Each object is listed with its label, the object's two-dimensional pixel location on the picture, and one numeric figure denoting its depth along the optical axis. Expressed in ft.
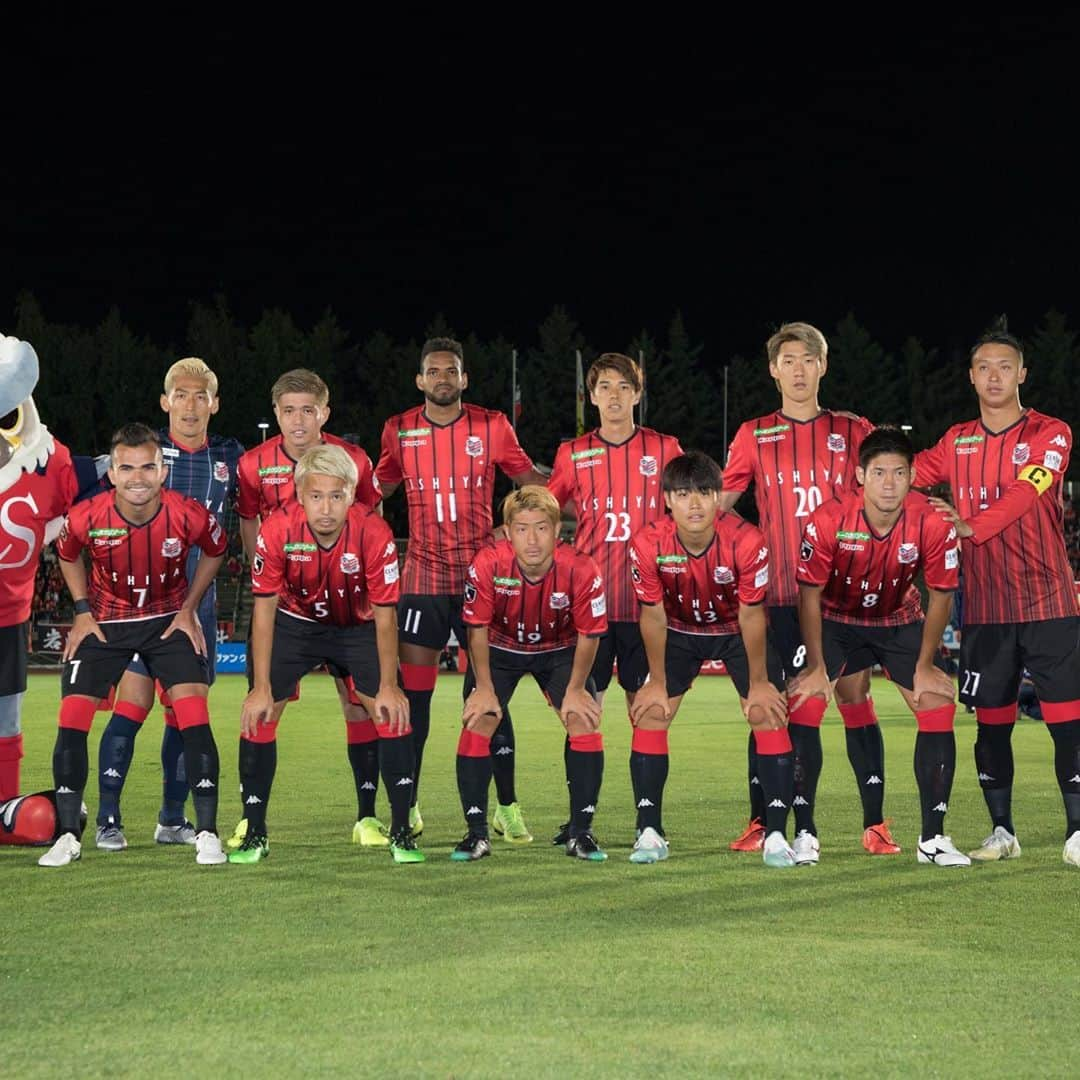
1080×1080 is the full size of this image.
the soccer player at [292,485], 25.58
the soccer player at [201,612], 25.26
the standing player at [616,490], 25.50
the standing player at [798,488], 24.70
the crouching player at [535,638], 23.75
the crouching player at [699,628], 23.16
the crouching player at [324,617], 23.43
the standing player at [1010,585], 23.90
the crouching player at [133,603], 23.85
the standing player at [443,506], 26.25
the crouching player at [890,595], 23.20
